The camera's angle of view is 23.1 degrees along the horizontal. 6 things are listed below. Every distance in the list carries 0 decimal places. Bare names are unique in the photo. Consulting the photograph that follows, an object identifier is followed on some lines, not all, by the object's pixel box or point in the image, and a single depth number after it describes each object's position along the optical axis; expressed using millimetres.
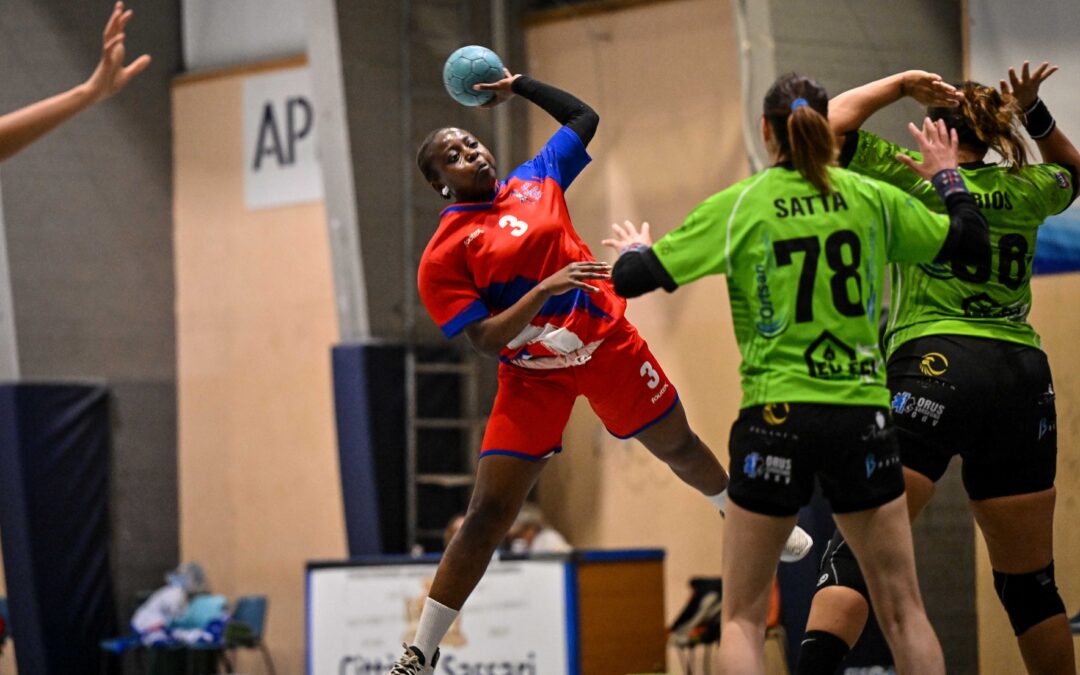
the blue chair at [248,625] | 22202
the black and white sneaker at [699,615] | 18044
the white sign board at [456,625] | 16663
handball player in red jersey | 9495
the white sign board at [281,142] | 25264
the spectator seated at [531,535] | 20611
